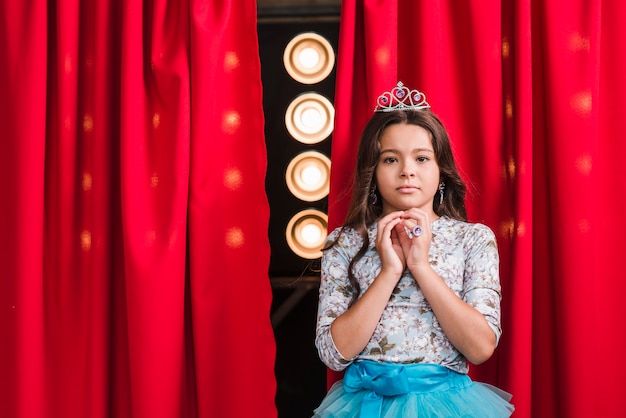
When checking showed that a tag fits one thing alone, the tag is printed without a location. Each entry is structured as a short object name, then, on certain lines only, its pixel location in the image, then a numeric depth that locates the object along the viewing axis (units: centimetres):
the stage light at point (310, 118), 318
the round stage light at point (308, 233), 318
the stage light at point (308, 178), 318
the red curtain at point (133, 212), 305
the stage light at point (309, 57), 319
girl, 271
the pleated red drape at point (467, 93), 300
